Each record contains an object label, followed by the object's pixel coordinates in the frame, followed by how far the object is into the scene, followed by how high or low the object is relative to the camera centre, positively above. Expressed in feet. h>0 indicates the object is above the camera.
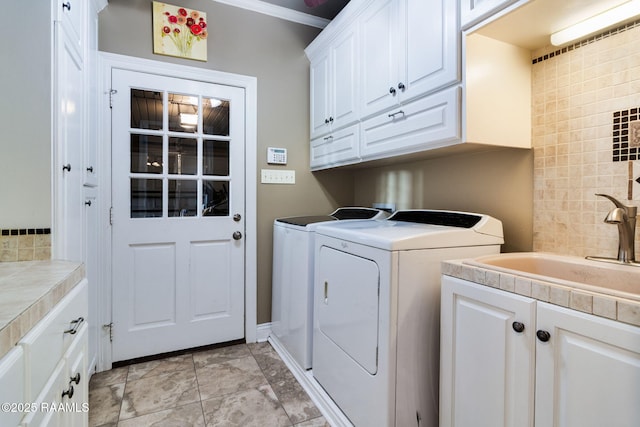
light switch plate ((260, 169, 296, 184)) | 8.34 +0.89
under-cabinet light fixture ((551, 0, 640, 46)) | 3.65 +2.33
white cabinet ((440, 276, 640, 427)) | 2.44 -1.40
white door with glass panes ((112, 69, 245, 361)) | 7.05 -0.10
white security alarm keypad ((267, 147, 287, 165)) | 8.36 +1.43
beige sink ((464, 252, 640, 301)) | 3.53 -0.70
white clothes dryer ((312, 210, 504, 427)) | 4.13 -1.45
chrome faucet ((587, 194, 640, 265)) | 3.62 -0.24
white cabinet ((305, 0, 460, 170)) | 4.52 +2.38
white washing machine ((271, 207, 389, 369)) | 6.31 -1.54
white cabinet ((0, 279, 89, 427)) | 2.00 -1.27
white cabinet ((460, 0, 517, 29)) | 3.87 +2.55
